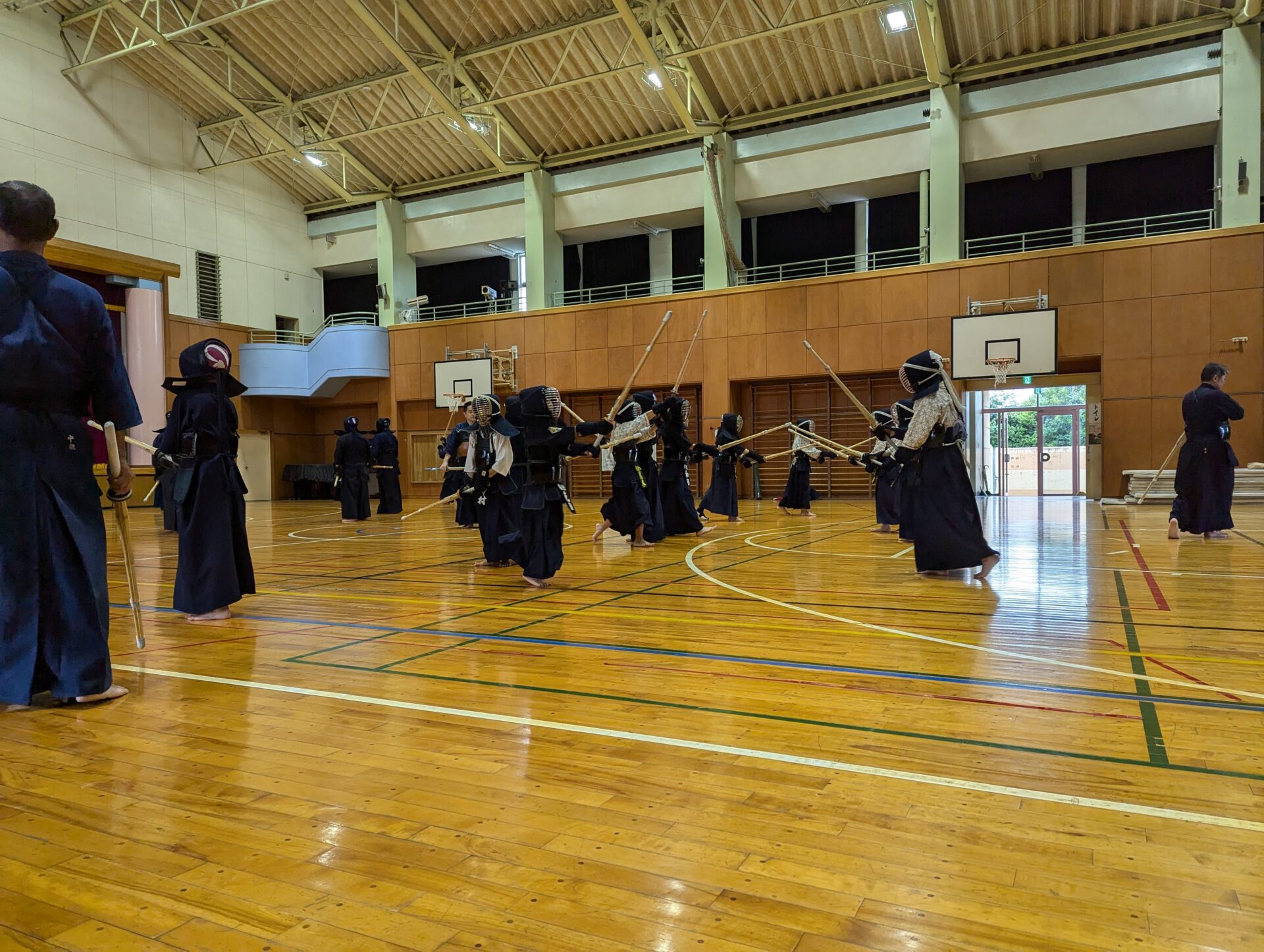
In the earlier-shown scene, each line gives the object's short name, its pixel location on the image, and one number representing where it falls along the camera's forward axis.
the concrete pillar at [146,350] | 19.11
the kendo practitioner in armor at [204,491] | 5.05
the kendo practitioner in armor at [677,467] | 9.70
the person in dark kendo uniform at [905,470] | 7.04
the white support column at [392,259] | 23.42
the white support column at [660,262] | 21.66
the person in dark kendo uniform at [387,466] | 14.93
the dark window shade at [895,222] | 18.91
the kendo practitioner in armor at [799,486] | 13.83
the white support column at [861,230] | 19.44
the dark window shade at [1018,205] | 17.75
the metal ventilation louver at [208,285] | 22.62
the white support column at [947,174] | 16.98
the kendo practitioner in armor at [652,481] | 9.42
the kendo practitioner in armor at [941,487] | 6.14
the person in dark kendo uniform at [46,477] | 3.15
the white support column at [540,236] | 21.28
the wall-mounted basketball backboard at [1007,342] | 16.16
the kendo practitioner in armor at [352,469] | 13.74
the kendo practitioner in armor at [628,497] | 8.73
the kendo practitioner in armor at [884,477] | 10.03
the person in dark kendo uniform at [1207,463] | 8.27
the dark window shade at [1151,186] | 16.56
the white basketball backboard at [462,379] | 21.52
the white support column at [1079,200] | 17.52
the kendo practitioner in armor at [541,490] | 6.29
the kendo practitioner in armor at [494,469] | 6.62
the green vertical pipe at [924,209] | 17.83
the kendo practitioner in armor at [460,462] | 9.16
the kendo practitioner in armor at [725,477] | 12.00
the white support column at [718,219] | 19.20
